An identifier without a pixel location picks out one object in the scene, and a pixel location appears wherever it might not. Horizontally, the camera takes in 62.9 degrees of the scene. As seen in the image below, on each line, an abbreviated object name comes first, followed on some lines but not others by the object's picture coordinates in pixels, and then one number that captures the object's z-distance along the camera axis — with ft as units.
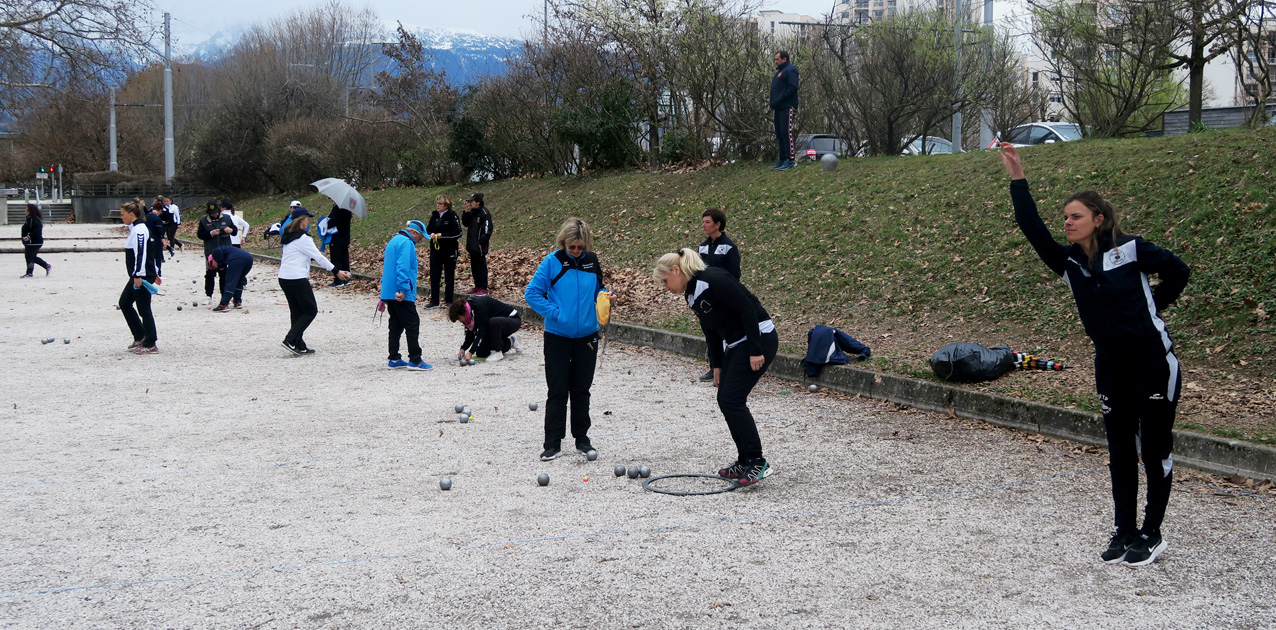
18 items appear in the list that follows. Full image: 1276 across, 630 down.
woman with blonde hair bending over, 21.44
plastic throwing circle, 21.16
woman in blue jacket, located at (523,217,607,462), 24.06
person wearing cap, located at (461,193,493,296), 55.16
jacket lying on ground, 33.12
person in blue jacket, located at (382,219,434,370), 36.96
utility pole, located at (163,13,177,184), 163.02
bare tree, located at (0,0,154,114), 95.40
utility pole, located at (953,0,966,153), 72.23
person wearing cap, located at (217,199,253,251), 64.93
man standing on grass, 65.00
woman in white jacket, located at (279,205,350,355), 40.75
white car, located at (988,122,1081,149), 77.25
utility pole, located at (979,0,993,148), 78.54
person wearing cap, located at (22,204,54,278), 78.02
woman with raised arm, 15.71
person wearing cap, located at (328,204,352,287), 64.59
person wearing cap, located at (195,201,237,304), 62.44
